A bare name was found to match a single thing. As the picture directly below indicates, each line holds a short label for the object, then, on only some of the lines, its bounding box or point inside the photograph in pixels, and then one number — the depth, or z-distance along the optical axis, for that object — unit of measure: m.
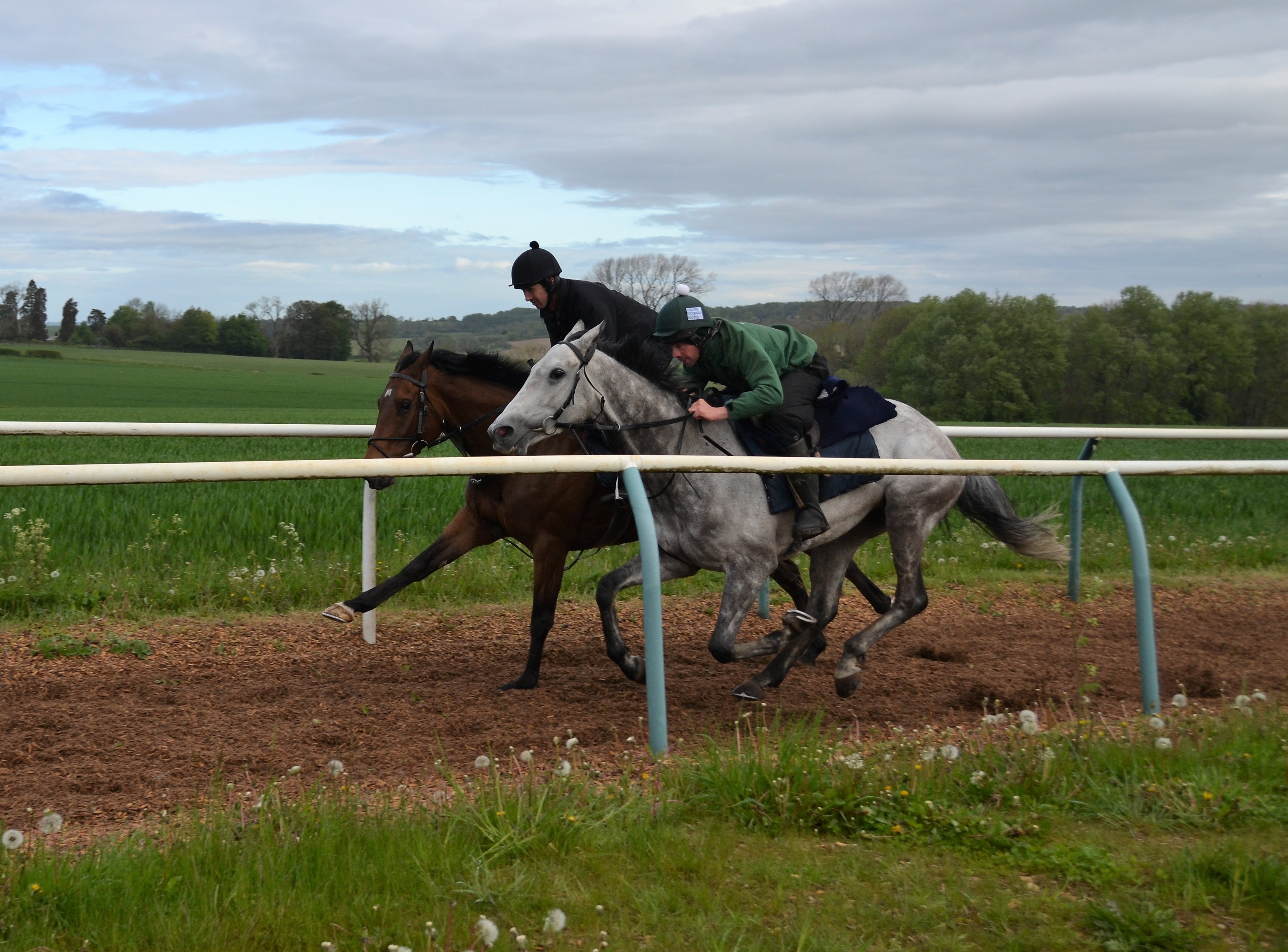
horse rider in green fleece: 4.82
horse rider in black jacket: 5.75
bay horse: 5.31
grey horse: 4.77
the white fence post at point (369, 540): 5.79
